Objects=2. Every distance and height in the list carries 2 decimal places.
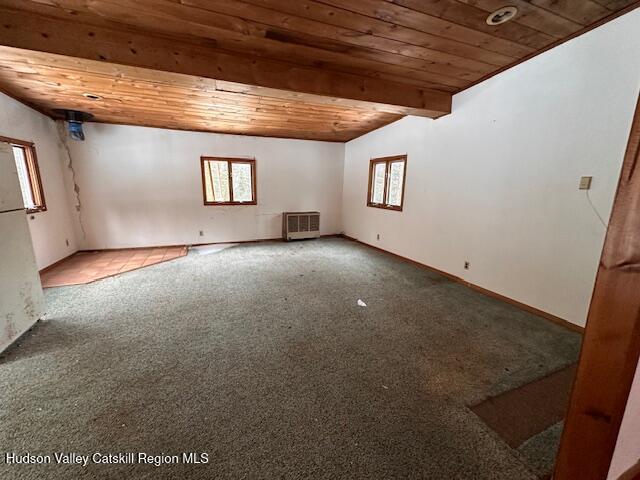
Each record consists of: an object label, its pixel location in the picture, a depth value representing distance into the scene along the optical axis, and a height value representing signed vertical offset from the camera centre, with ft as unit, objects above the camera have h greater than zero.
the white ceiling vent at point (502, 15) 5.88 +4.10
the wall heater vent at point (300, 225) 18.60 -2.81
